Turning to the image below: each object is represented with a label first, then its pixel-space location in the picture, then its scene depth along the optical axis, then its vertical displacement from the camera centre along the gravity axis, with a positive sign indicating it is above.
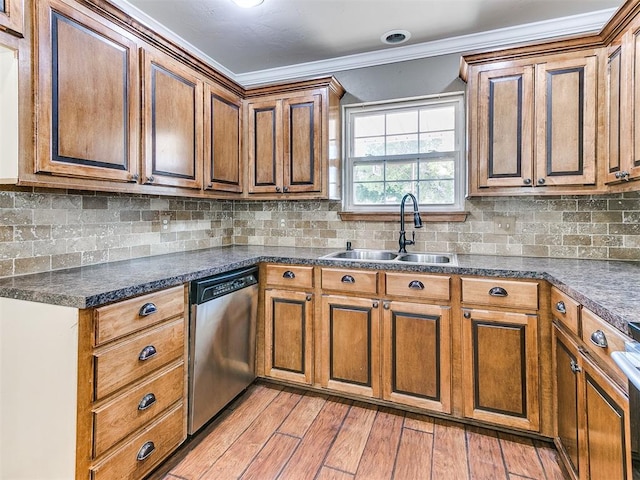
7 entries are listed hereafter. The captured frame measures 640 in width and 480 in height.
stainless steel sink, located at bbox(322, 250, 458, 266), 2.57 -0.14
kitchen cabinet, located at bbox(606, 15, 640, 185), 1.71 +0.69
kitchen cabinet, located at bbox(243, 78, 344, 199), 2.72 +0.78
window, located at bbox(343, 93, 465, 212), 2.78 +0.70
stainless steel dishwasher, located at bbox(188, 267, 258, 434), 1.92 -0.64
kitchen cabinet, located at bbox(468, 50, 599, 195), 2.09 +0.71
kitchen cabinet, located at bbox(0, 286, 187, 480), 1.35 -0.64
